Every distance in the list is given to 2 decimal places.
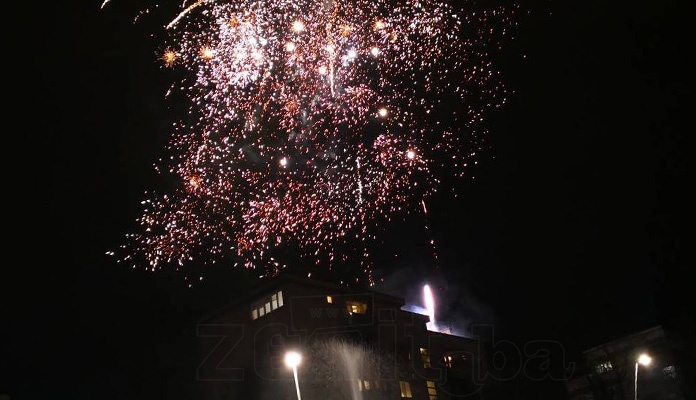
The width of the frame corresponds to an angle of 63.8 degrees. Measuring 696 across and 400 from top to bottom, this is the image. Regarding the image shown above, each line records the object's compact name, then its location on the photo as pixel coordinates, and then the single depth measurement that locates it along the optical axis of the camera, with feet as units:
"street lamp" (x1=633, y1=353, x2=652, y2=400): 176.45
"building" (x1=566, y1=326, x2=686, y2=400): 177.68
